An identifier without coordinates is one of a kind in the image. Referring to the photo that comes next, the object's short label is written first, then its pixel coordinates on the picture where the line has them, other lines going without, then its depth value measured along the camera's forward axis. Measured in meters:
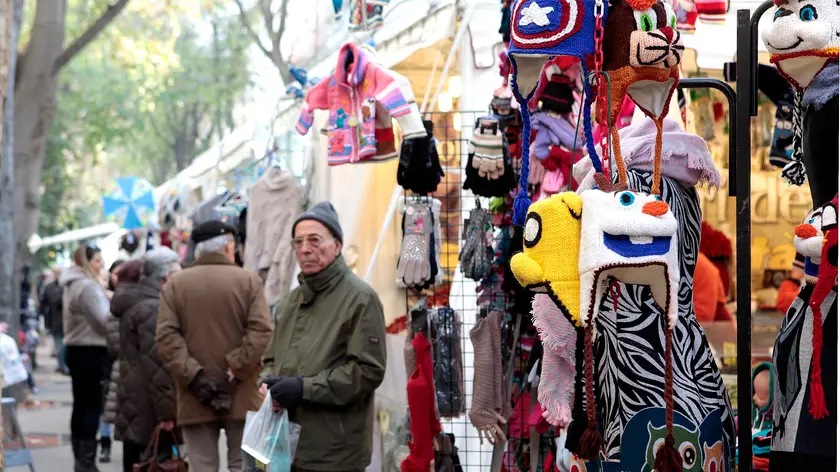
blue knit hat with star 3.13
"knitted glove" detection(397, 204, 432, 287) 5.96
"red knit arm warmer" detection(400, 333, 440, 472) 5.47
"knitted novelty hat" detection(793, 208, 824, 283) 2.81
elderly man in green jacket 5.42
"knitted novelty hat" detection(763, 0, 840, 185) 2.84
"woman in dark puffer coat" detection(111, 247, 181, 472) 8.05
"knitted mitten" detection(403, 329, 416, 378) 5.63
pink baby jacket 6.59
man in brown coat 7.00
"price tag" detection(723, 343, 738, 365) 8.08
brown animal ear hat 3.11
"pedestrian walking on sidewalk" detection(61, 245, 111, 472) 9.98
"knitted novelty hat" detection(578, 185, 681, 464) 2.84
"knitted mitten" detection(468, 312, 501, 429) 5.22
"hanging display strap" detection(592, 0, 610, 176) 3.11
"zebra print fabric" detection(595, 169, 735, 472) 3.30
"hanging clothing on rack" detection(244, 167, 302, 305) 9.90
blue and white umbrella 18.58
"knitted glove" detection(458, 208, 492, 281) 5.47
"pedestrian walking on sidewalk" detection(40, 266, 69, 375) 18.62
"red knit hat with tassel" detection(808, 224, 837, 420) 2.76
